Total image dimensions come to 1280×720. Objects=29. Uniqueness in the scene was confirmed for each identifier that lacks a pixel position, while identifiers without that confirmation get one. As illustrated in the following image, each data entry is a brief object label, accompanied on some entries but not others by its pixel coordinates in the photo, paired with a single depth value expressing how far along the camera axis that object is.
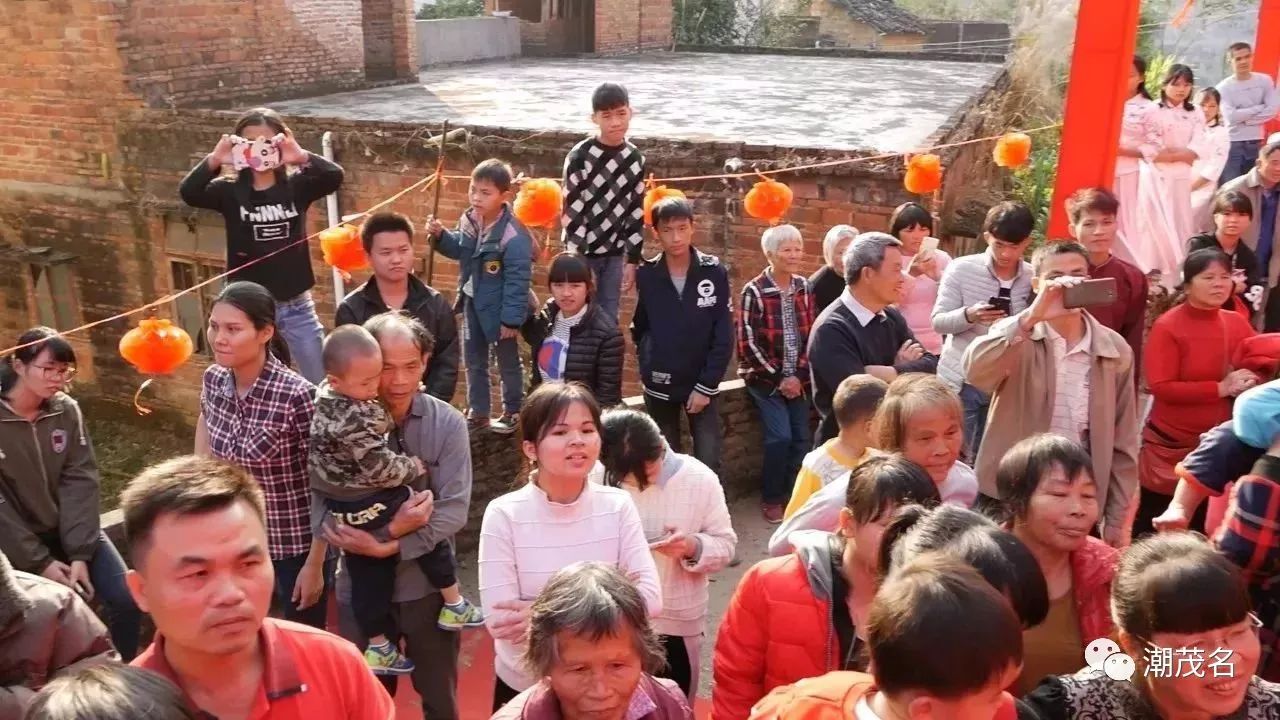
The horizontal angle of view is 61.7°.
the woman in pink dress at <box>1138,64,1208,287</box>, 8.22
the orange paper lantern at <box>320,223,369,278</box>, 5.85
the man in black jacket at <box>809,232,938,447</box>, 4.52
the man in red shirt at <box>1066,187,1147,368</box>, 4.60
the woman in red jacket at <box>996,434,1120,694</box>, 2.72
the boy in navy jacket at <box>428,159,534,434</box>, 5.79
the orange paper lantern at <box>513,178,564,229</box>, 5.99
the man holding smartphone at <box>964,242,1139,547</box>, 3.88
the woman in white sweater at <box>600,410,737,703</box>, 3.49
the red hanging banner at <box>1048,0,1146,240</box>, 5.16
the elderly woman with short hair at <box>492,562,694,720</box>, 2.32
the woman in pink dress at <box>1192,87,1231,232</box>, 8.86
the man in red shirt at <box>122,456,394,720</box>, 2.11
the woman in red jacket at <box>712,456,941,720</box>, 2.58
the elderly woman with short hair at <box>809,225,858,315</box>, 5.75
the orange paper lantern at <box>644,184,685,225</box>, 6.65
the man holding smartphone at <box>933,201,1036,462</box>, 4.75
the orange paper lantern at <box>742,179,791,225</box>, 6.84
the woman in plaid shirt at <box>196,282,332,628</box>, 3.65
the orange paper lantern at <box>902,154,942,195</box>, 7.41
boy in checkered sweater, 6.11
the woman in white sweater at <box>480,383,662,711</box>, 3.06
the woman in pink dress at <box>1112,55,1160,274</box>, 8.09
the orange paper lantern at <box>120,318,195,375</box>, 5.32
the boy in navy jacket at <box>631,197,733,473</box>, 5.49
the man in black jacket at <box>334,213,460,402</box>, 4.79
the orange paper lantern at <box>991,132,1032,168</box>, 8.52
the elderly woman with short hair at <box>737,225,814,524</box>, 5.55
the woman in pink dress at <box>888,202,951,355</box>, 5.77
